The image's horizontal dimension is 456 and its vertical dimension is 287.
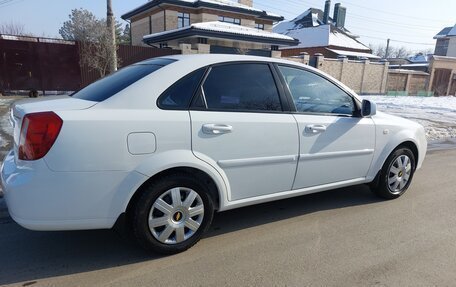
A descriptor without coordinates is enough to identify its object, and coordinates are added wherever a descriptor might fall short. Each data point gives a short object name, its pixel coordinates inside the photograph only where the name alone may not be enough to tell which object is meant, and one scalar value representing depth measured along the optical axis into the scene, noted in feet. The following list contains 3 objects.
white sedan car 8.01
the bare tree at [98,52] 51.29
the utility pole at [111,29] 40.55
